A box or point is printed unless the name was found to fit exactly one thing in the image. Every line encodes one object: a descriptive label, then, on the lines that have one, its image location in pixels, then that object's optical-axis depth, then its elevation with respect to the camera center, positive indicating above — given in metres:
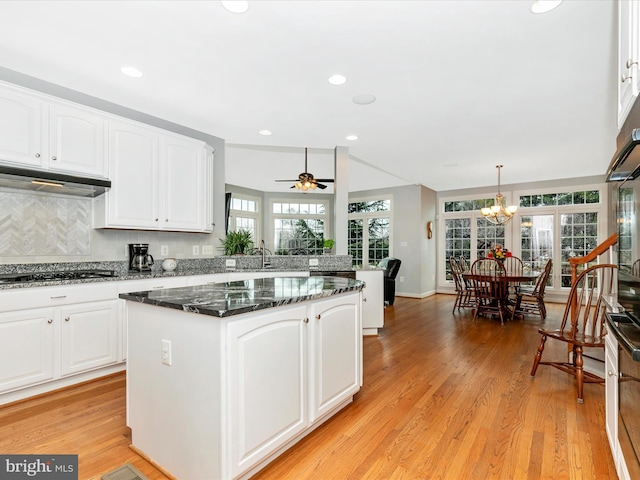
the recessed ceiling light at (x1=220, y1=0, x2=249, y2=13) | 1.97 +1.43
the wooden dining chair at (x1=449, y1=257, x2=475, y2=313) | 5.80 -0.76
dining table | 4.95 -0.51
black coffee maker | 3.47 -0.13
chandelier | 5.90 +0.62
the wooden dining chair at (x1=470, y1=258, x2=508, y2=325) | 5.07 -0.72
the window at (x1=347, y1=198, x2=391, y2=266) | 8.23 +0.37
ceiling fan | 5.36 +1.01
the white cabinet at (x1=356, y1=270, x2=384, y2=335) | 4.35 -0.74
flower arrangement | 5.52 -0.16
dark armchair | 6.41 -0.67
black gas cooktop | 2.61 -0.26
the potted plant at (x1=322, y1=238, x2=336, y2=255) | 4.56 +0.01
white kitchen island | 1.46 -0.64
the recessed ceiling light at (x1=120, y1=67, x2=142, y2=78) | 2.70 +1.42
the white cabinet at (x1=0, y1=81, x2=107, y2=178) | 2.55 +0.92
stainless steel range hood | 2.54 +0.52
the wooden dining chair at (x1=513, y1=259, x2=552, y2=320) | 5.14 -0.79
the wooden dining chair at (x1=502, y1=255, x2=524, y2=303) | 5.51 -0.46
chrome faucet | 4.41 -0.23
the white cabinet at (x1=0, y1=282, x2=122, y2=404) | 2.35 -0.70
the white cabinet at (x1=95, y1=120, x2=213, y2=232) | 3.18 +0.66
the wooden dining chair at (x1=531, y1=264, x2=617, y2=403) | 2.47 -0.72
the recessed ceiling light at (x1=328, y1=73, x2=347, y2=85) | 2.82 +1.42
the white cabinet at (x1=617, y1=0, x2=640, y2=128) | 1.28 +0.79
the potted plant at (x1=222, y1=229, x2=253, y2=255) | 4.36 +0.02
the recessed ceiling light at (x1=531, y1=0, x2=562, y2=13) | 1.94 +1.40
